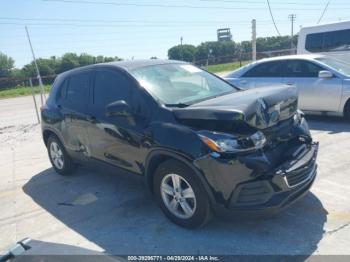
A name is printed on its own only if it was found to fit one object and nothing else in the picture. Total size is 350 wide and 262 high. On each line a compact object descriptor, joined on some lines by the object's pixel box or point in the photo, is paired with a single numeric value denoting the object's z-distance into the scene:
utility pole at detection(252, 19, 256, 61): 11.96
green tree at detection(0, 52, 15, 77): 67.81
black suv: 3.19
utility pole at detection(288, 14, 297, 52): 68.66
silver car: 7.46
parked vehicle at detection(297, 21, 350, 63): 11.14
